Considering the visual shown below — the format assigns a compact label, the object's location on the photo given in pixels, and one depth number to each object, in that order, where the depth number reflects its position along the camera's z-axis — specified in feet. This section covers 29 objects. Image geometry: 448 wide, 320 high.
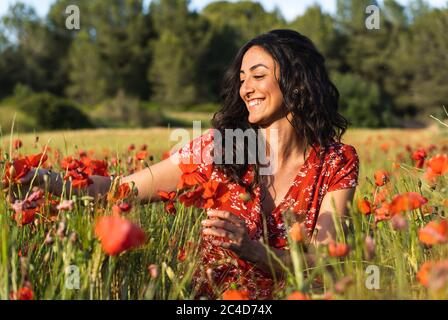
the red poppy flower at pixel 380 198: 6.17
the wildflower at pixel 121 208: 4.61
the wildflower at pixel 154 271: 4.25
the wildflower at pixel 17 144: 9.21
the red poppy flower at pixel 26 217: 5.42
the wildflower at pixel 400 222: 4.01
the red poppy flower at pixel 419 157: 8.47
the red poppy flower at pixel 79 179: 5.70
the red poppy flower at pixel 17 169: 5.66
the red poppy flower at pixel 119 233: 3.61
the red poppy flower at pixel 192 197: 5.28
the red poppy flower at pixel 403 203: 4.30
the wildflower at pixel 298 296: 3.77
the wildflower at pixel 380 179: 7.14
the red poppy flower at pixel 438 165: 5.68
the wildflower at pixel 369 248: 4.30
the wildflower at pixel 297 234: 4.50
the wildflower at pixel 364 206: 5.27
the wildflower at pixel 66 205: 4.58
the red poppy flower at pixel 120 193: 5.38
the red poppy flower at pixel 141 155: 8.20
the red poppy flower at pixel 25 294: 4.07
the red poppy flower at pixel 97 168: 7.72
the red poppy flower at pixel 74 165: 6.28
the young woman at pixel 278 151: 7.55
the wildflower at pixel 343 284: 3.69
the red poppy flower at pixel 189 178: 5.60
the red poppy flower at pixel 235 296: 4.17
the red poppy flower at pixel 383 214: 5.11
